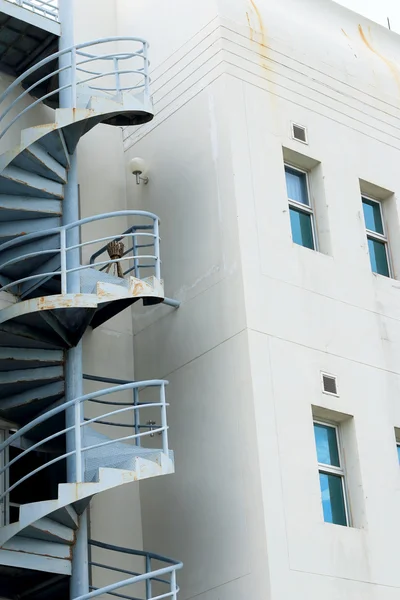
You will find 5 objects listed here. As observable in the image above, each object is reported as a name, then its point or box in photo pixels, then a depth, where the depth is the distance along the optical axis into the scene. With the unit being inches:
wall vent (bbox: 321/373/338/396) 597.3
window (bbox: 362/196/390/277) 681.0
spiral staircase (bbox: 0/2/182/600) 534.3
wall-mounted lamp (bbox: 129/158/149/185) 674.8
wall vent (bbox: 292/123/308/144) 661.3
